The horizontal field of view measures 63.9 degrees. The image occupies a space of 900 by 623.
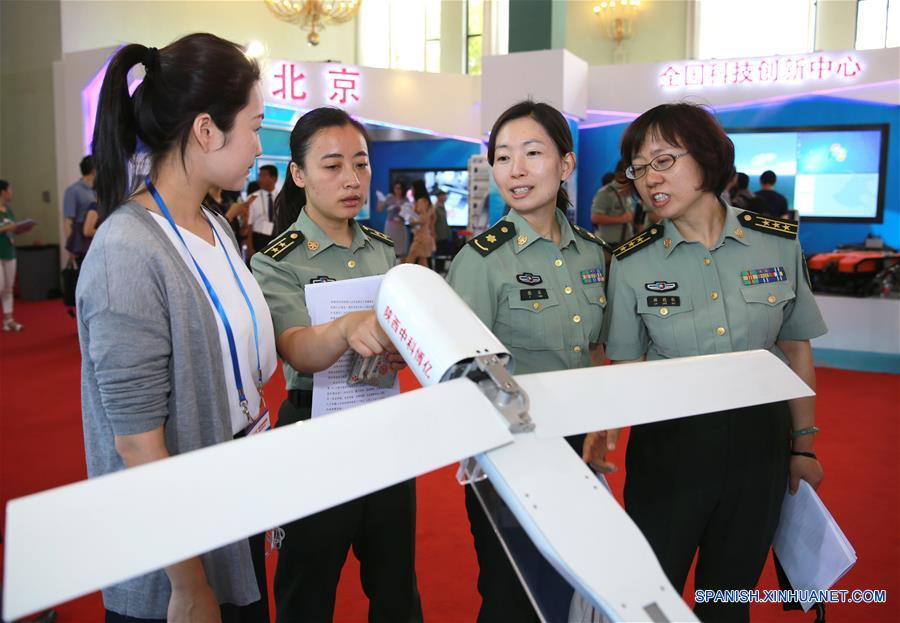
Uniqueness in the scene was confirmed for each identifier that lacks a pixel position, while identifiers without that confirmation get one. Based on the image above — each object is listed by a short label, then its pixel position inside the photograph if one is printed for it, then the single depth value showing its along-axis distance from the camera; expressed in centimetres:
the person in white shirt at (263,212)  589
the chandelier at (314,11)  964
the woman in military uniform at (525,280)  142
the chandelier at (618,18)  1056
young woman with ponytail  93
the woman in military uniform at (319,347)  145
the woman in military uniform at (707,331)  139
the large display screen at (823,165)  735
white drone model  56
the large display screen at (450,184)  1022
